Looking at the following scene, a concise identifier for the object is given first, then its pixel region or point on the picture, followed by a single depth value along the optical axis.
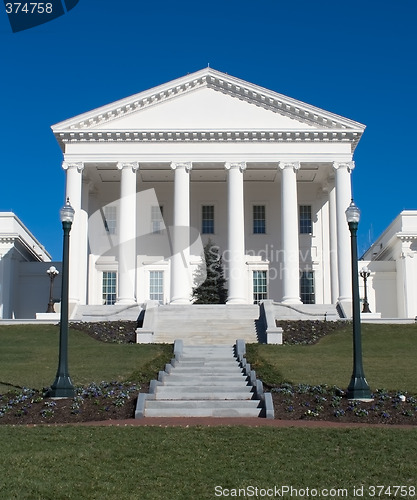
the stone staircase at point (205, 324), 33.25
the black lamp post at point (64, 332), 18.64
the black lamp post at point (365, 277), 41.34
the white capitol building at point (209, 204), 43.62
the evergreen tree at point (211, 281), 45.91
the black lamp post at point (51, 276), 40.88
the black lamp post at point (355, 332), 18.36
